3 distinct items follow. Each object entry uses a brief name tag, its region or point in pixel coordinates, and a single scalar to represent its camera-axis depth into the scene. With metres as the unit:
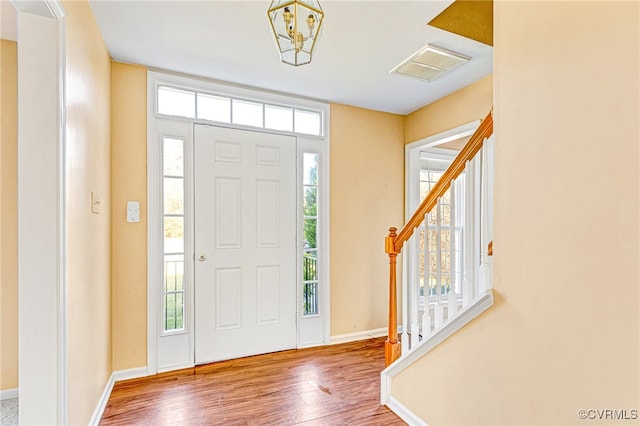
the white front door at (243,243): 2.83
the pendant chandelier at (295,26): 1.29
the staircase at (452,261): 1.67
